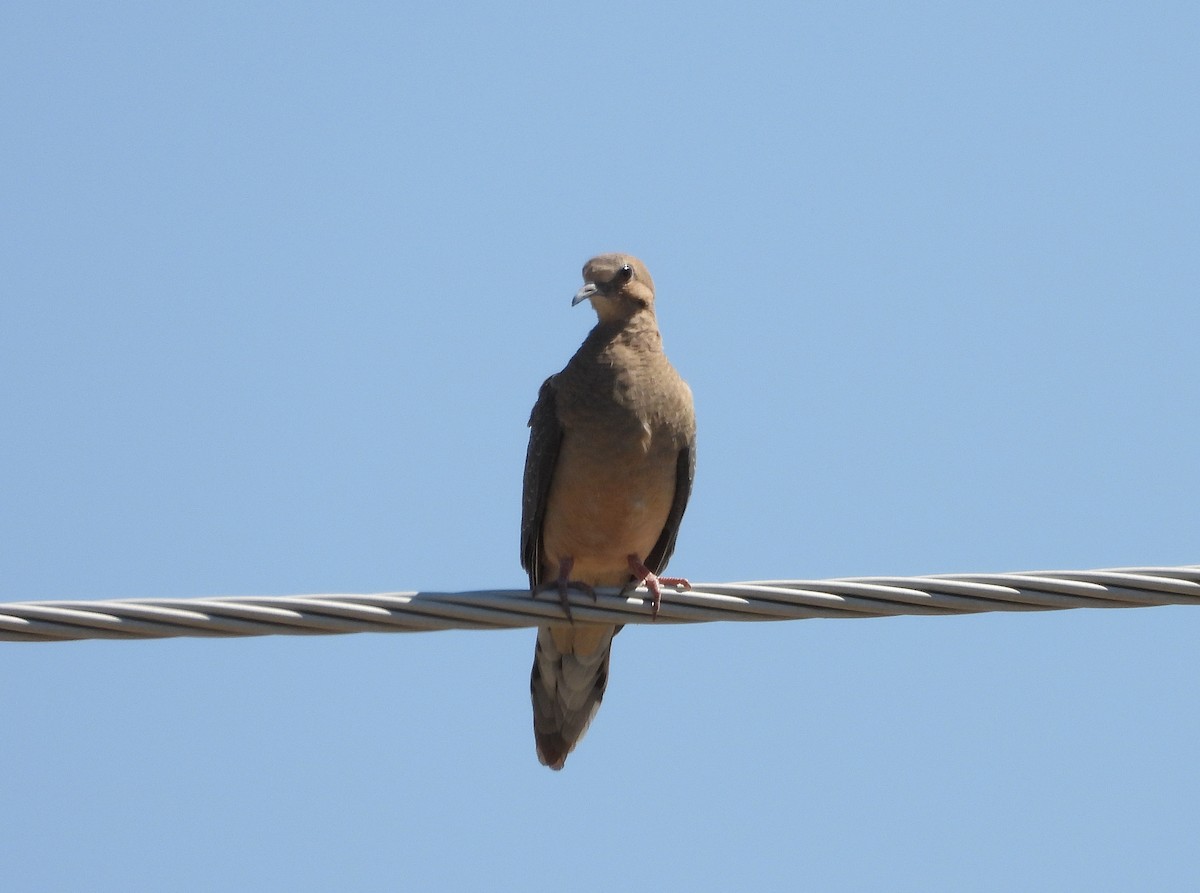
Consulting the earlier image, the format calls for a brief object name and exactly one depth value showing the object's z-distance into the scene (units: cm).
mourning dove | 1570
